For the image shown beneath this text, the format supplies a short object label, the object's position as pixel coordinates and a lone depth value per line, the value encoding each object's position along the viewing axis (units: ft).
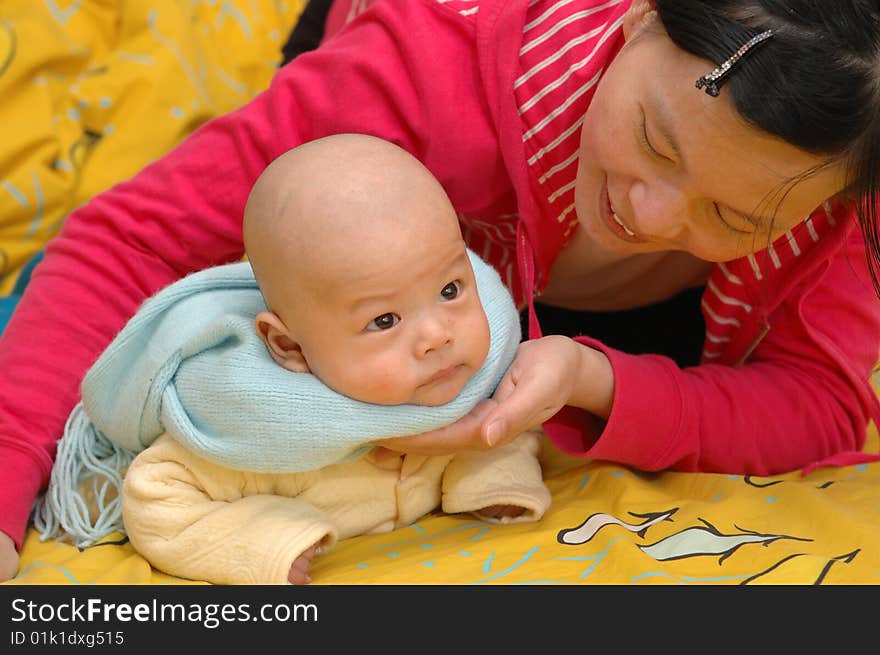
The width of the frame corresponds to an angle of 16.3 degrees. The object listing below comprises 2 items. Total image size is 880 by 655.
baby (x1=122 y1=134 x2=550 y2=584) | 5.24
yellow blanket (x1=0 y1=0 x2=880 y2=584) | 5.40
